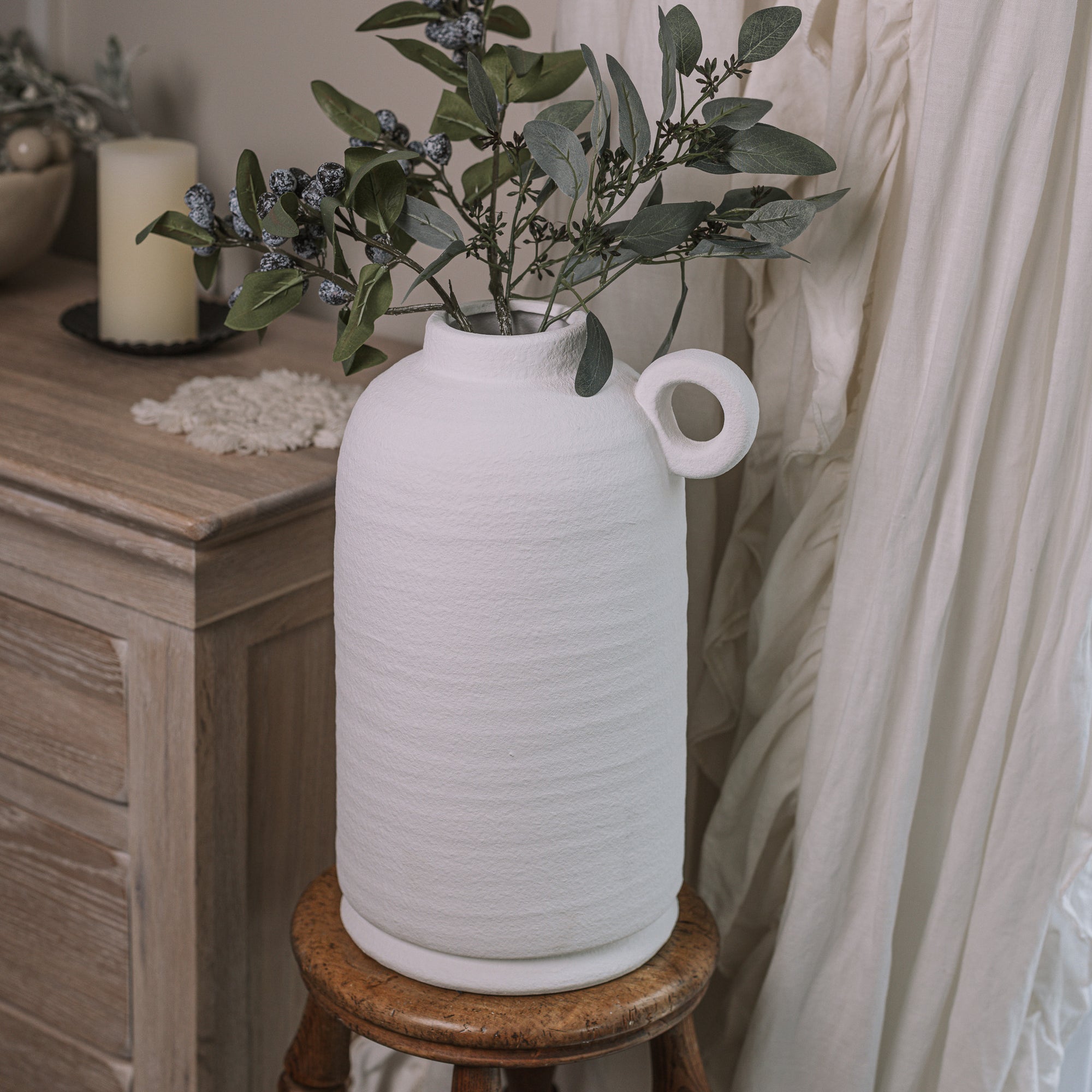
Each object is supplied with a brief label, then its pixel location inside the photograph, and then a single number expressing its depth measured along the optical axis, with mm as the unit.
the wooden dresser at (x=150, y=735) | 935
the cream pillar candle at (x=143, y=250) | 1155
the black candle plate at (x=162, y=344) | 1181
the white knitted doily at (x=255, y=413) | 1001
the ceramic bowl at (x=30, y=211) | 1251
